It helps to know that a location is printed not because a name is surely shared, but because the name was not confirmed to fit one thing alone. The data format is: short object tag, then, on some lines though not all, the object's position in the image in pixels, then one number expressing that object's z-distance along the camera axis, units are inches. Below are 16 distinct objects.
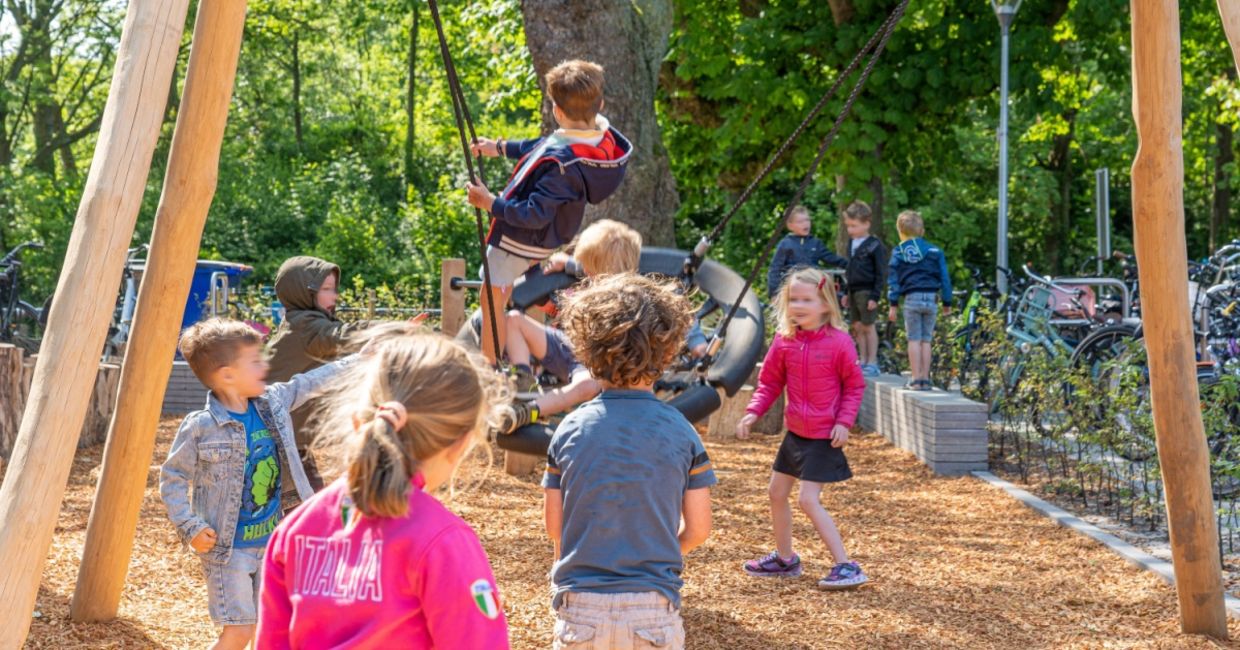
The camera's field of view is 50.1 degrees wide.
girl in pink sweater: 71.6
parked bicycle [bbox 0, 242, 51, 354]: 488.7
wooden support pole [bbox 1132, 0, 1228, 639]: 180.1
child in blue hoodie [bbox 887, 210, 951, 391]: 375.6
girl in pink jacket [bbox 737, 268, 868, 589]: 209.2
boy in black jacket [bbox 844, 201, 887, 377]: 423.5
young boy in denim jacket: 140.8
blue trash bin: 498.6
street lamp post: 478.9
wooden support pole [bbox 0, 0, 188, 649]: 123.2
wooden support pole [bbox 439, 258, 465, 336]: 335.9
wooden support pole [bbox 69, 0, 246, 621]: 173.3
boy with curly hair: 109.1
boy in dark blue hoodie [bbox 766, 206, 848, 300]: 408.8
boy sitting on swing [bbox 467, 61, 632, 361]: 187.3
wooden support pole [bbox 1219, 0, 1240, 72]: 172.9
